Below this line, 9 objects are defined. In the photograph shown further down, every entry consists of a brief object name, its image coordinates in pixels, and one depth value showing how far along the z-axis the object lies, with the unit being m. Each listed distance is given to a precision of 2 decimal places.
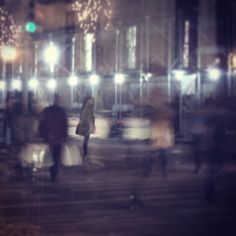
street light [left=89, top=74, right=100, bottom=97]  25.92
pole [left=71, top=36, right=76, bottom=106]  31.87
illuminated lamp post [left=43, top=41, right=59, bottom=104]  28.30
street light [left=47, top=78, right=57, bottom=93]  30.62
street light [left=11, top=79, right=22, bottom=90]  35.18
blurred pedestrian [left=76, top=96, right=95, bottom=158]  14.99
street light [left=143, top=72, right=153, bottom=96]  23.88
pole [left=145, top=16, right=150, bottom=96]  24.19
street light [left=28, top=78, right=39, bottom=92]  32.53
